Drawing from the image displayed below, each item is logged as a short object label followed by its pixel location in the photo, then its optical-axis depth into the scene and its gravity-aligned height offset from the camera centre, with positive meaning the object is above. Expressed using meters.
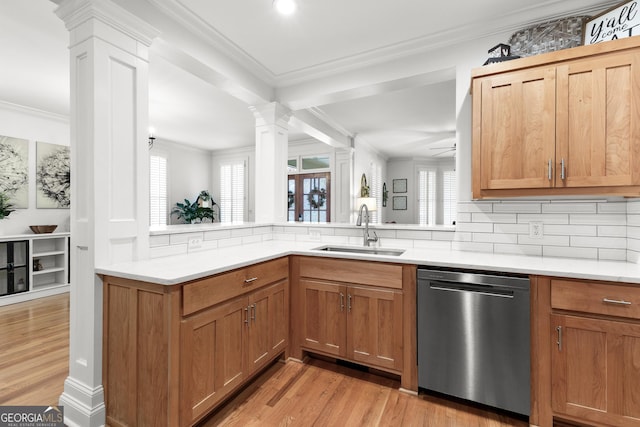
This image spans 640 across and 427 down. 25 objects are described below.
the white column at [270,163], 3.34 +0.55
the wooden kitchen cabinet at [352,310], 2.05 -0.71
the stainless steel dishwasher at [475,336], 1.69 -0.74
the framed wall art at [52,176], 4.49 +0.56
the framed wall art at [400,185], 8.48 +0.76
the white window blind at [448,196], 8.27 +0.44
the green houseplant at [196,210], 7.05 +0.05
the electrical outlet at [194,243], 2.29 -0.24
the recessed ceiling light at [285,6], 2.03 +1.41
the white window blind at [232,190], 7.70 +0.57
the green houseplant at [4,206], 3.94 +0.08
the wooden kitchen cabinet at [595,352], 1.49 -0.72
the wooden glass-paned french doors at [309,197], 6.63 +0.33
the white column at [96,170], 1.69 +0.25
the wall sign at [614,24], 1.71 +1.13
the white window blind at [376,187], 7.41 +0.63
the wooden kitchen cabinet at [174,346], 1.46 -0.72
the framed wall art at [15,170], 4.09 +0.59
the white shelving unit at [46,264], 4.09 -0.77
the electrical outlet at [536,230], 2.16 -0.13
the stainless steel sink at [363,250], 2.54 -0.33
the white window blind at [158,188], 6.52 +0.52
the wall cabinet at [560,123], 1.67 +0.53
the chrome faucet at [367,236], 2.67 -0.22
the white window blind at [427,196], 8.36 +0.44
